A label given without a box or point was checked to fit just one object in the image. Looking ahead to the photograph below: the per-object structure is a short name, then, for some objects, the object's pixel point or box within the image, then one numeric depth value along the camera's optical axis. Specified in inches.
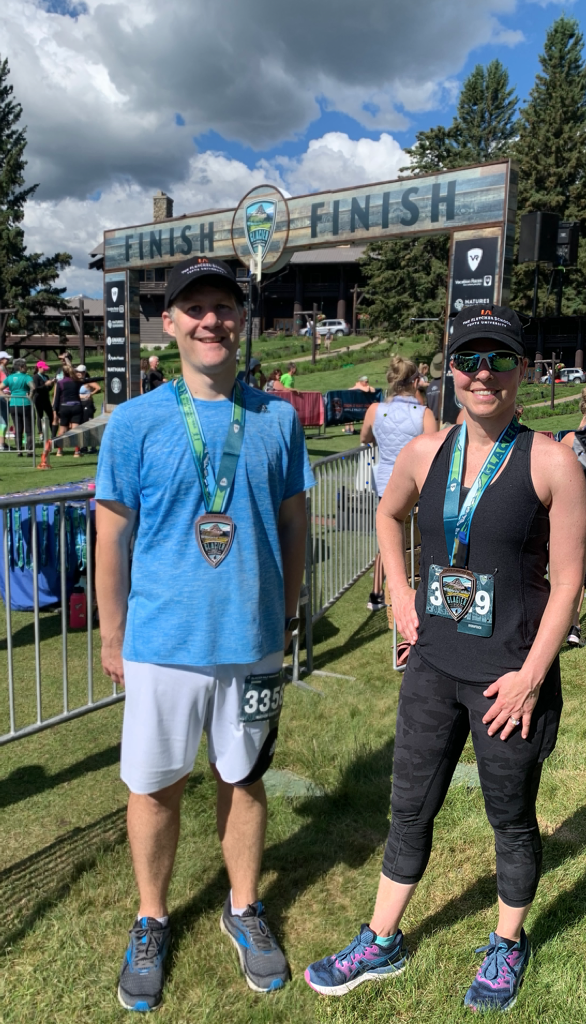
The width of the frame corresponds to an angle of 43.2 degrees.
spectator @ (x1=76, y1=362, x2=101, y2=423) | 687.6
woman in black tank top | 76.9
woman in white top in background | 215.9
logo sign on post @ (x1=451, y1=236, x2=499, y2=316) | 398.6
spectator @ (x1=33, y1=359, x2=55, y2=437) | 623.5
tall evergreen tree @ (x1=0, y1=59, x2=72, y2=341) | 1733.5
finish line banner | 402.0
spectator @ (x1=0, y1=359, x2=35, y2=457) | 577.3
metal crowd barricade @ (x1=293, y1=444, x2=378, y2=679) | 212.7
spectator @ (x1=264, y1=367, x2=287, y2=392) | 678.5
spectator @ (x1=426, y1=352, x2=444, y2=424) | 465.3
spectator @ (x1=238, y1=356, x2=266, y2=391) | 554.0
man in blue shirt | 80.5
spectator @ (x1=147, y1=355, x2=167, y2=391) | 641.6
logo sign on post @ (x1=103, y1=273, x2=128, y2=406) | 651.5
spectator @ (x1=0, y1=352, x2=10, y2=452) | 637.4
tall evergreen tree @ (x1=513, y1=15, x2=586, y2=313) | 1840.6
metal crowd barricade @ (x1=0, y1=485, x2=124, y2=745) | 132.1
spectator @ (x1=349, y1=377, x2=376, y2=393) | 793.8
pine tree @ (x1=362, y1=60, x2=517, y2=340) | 1707.7
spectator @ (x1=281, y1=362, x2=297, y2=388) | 770.7
